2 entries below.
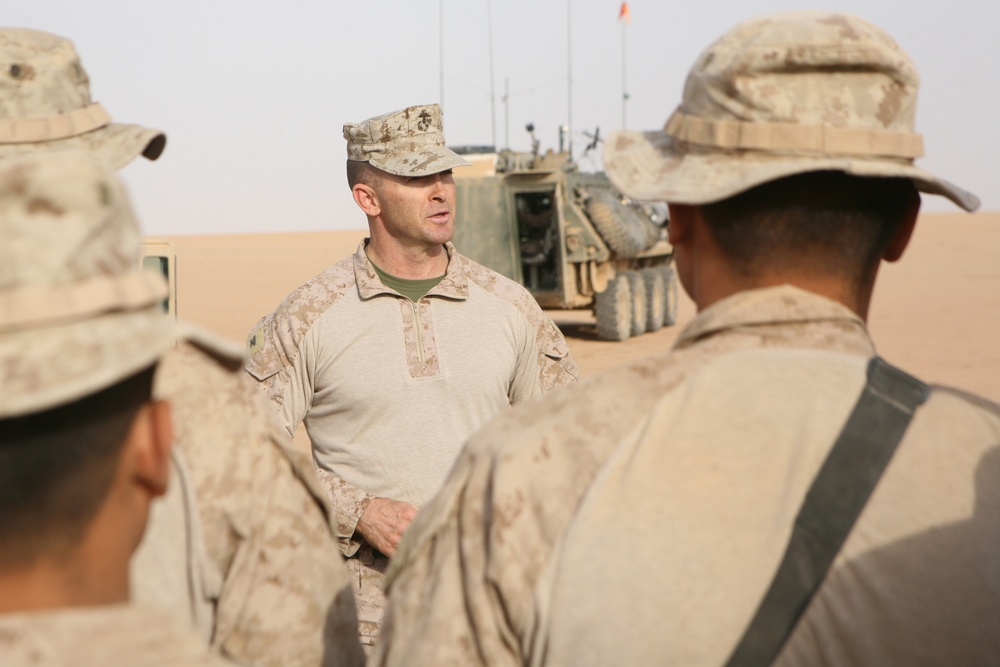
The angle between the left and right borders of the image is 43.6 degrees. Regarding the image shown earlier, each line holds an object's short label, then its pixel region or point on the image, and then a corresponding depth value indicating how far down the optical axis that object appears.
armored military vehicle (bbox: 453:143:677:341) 19.02
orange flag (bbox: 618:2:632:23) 26.62
